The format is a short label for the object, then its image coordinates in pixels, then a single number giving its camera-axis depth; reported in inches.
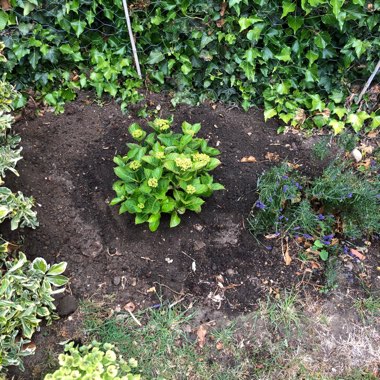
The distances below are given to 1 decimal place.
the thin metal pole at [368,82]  122.9
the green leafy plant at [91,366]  75.0
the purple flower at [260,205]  106.0
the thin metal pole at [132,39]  116.9
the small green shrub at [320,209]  106.1
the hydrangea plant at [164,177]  97.1
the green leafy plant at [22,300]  83.4
